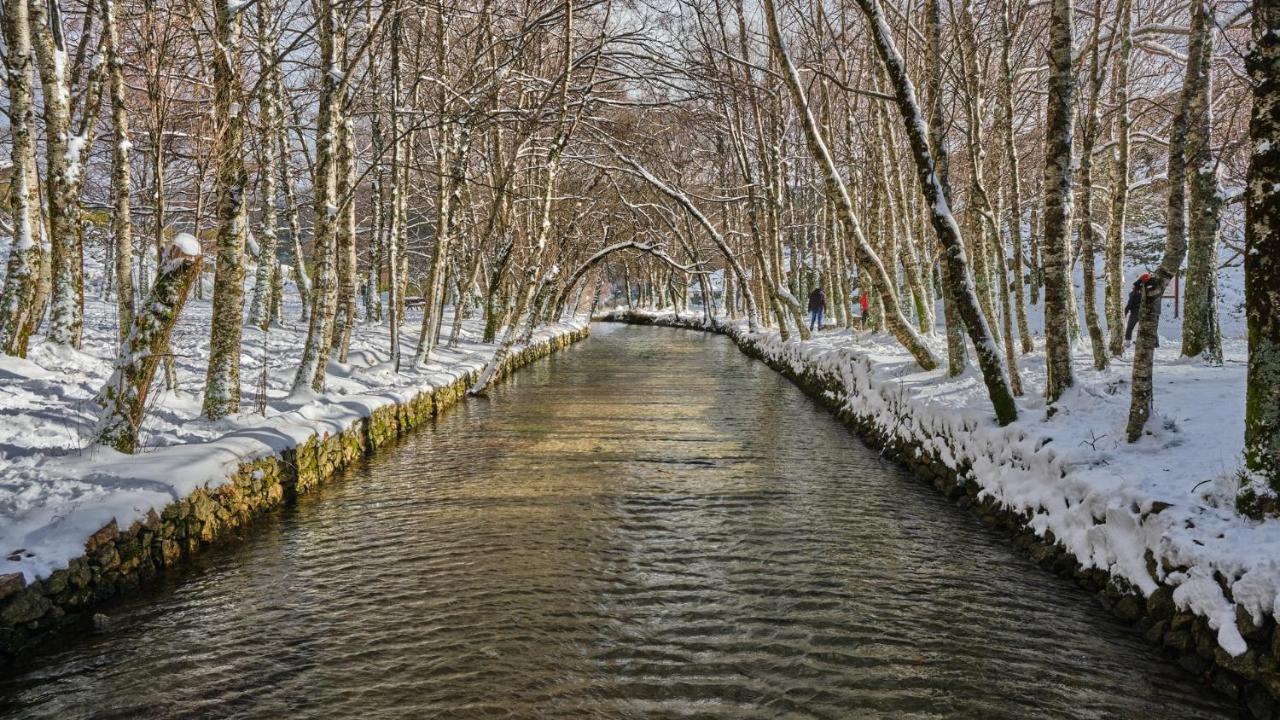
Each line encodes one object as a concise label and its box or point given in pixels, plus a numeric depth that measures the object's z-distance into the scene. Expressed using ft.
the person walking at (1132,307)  51.55
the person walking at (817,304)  94.73
